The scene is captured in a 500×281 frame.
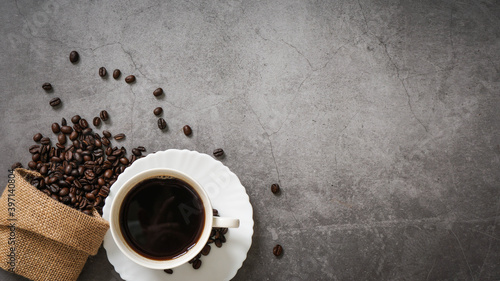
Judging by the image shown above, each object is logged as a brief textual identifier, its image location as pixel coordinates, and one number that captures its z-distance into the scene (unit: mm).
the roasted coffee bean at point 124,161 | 848
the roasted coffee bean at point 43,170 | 843
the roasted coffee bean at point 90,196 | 832
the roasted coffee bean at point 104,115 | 859
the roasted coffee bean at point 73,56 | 864
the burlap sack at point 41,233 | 795
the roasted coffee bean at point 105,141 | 856
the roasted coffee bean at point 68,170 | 843
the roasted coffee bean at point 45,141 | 856
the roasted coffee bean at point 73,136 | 855
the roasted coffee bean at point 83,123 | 859
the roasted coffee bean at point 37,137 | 855
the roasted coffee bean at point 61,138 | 856
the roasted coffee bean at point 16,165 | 852
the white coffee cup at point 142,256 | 758
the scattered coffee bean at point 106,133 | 856
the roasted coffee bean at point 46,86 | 861
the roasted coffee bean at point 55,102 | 861
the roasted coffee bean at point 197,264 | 807
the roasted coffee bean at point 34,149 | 853
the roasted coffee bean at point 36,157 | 850
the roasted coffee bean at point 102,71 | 864
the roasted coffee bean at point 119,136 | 857
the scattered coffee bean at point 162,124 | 858
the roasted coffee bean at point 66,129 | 856
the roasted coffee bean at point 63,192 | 831
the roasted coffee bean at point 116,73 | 864
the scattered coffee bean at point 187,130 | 858
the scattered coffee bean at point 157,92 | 860
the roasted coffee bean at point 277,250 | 857
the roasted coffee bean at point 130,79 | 863
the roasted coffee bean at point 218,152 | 860
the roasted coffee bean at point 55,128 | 856
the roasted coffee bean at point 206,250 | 806
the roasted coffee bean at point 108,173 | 840
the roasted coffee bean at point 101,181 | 839
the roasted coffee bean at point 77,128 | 858
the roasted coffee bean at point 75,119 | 858
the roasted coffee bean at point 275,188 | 859
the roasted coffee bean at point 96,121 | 859
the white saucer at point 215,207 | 795
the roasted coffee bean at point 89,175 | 840
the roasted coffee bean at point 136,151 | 852
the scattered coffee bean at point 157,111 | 859
